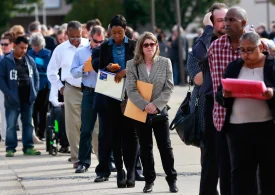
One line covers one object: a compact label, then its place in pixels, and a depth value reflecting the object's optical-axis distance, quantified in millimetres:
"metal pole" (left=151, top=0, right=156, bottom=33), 38762
